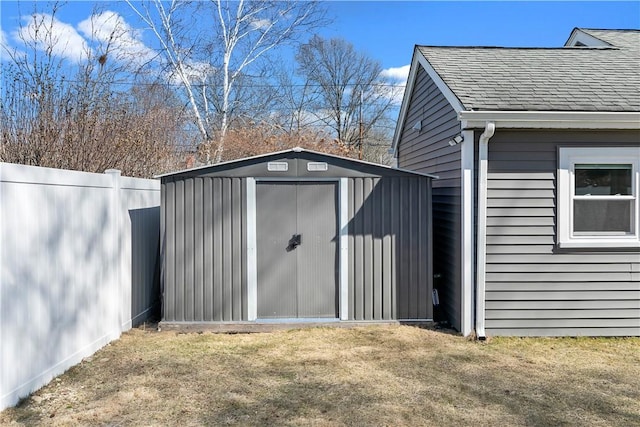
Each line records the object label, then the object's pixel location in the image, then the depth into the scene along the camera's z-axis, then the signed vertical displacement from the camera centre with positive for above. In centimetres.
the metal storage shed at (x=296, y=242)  592 -45
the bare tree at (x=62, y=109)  713 +153
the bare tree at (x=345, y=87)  2677 +683
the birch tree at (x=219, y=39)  1598 +574
